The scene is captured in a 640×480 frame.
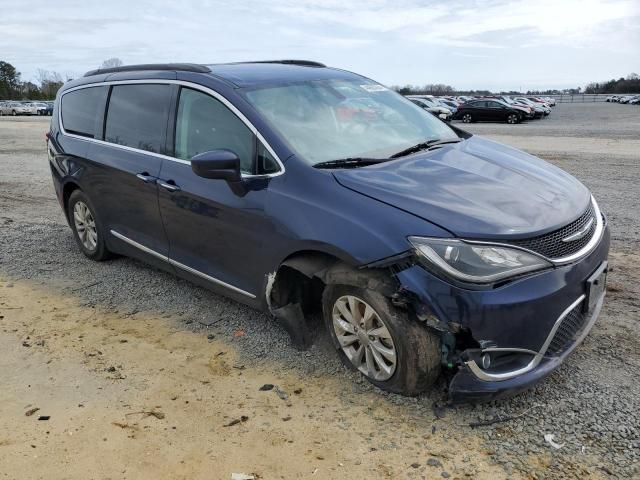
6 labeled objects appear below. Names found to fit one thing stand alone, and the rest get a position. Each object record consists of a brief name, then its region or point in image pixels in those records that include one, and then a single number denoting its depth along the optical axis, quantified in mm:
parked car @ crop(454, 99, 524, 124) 32562
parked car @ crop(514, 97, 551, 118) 37884
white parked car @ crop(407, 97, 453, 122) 33538
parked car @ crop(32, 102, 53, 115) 56200
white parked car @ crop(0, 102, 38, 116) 55594
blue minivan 2920
